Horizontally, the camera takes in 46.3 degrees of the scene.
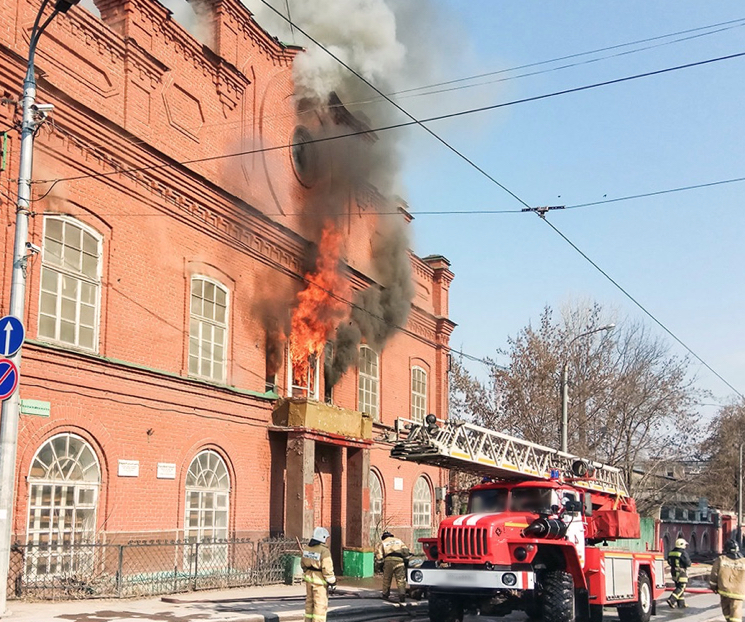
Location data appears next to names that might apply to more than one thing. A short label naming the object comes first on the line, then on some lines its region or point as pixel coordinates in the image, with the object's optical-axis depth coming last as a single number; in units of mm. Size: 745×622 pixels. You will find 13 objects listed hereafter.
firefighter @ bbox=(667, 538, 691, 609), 18922
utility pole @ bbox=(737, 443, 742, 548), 53025
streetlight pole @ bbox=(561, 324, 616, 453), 23578
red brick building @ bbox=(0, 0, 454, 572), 14781
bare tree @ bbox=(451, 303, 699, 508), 35312
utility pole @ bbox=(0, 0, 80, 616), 11148
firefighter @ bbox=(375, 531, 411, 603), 16484
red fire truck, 11953
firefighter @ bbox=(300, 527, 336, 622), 10953
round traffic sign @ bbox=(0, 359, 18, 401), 10648
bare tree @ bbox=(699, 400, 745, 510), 59906
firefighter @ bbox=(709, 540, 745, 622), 11617
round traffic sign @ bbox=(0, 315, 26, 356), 11102
